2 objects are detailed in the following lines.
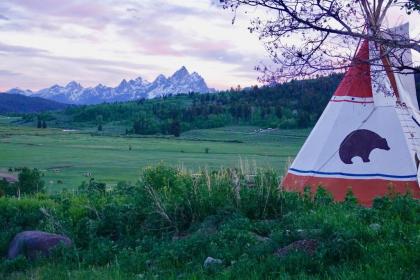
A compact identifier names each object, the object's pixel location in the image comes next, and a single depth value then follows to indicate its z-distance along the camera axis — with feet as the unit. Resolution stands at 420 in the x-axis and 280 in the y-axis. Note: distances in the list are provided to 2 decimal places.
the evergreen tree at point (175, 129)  372.25
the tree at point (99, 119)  476.34
